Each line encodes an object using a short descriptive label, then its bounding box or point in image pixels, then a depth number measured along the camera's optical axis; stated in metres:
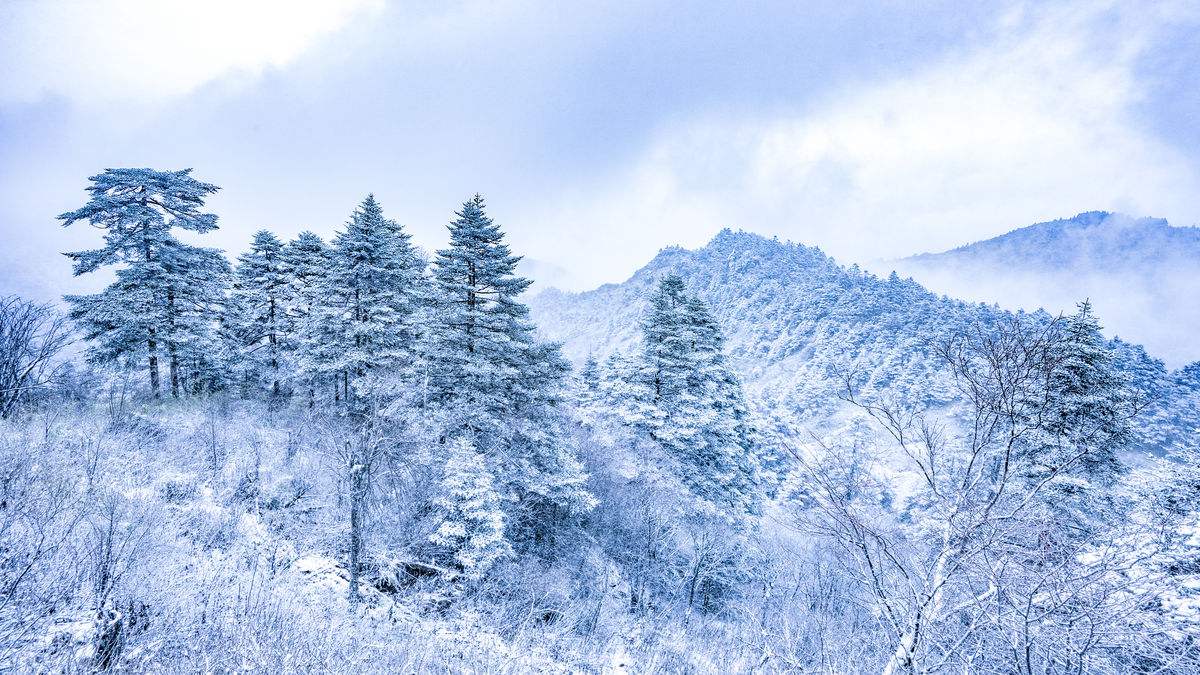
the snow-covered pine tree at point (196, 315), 19.53
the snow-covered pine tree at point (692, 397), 20.80
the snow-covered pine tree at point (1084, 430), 14.27
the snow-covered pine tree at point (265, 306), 23.47
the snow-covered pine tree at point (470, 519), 12.01
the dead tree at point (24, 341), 10.05
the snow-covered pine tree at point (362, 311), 20.06
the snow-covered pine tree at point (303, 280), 22.81
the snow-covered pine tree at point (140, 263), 18.02
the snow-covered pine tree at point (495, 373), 15.64
